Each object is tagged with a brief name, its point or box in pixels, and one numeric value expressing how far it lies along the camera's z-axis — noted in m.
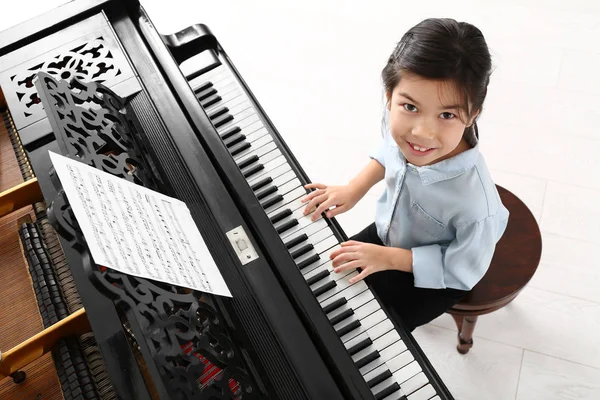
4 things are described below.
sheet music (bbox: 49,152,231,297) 1.16
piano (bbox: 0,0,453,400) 1.25
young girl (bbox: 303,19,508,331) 1.29
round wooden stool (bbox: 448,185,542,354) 1.79
